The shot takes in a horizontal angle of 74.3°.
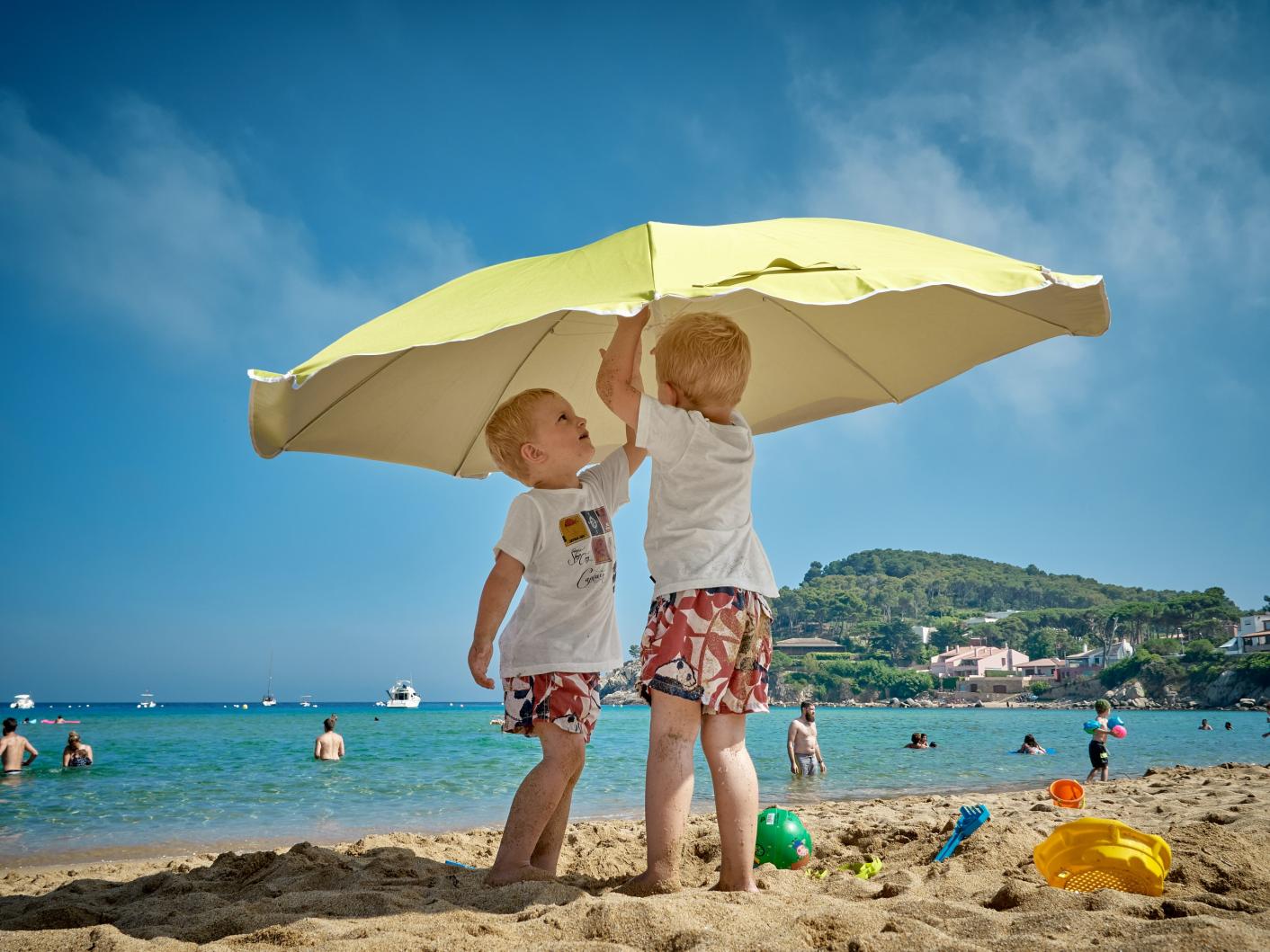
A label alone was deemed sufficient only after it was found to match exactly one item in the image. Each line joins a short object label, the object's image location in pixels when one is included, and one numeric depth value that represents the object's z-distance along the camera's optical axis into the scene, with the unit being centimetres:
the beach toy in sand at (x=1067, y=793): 599
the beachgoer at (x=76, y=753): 1652
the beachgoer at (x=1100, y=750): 1218
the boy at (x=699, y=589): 255
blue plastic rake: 377
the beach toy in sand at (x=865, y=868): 352
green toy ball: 362
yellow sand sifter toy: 262
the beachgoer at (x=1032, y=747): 2027
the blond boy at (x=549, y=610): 294
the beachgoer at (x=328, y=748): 1780
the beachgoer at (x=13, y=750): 1345
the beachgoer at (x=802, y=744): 1370
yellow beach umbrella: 239
